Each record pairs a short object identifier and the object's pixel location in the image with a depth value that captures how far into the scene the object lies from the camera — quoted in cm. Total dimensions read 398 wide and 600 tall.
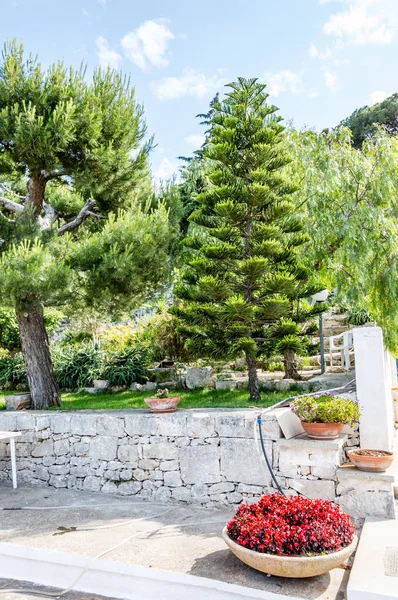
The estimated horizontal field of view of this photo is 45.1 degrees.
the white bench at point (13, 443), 645
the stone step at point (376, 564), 340
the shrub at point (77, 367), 970
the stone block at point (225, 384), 852
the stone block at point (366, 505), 482
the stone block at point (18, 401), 783
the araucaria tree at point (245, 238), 699
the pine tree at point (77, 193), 656
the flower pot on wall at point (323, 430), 525
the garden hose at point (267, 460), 533
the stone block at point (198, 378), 884
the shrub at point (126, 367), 935
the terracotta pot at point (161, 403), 623
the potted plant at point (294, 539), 360
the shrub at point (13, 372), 1007
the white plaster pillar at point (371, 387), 551
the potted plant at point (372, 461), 486
